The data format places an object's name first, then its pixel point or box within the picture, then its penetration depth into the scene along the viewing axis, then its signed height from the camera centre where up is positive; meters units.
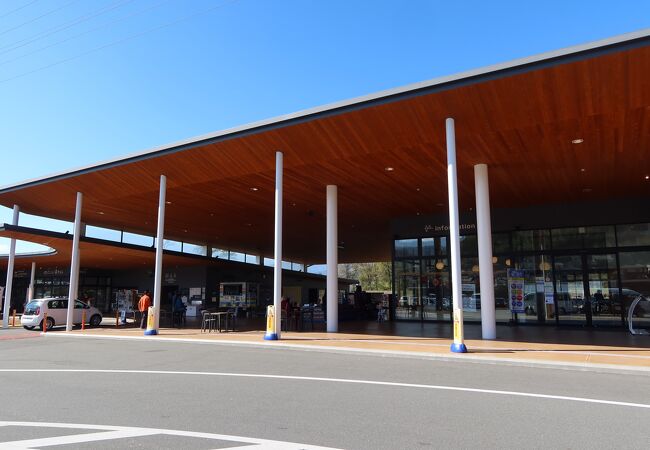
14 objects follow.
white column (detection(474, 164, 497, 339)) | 14.40 +0.88
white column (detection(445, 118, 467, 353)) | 11.48 +1.37
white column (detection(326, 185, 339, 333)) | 17.11 +0.74
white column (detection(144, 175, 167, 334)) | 17.27 +1.48
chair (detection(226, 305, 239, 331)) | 19.42 -0.96
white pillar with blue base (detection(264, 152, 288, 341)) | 14.95 +1.75
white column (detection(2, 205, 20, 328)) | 22.56 +1.13
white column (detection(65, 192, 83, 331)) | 20.25 +1.43
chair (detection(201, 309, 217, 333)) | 18.59 -0.84
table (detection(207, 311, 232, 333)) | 18.53 -1.03
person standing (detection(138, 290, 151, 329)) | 20.17 -0.18
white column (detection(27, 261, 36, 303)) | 29.91 +0.57
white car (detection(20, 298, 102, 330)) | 21.55 -0.60
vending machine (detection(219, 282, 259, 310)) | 34.44 +0.31
